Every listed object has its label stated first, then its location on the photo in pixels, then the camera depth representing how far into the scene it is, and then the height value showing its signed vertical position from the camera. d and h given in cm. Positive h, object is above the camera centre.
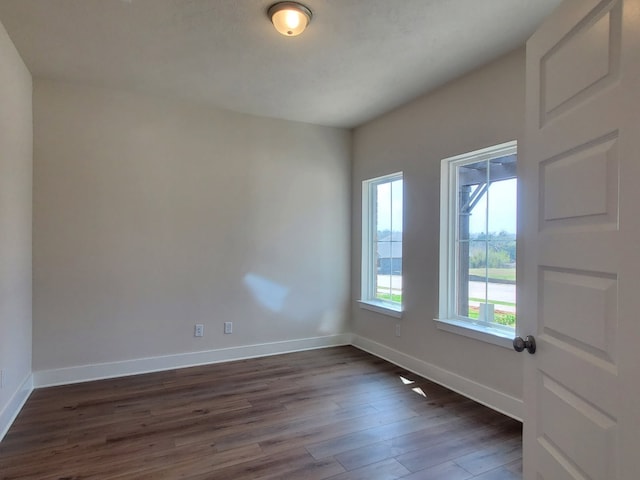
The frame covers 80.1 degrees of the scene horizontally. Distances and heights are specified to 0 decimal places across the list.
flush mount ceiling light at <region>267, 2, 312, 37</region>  219 +129
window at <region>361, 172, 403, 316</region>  412 -10
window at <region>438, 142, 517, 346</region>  289 -5
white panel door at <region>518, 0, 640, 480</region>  92 -2
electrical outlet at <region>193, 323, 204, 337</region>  386 -97
